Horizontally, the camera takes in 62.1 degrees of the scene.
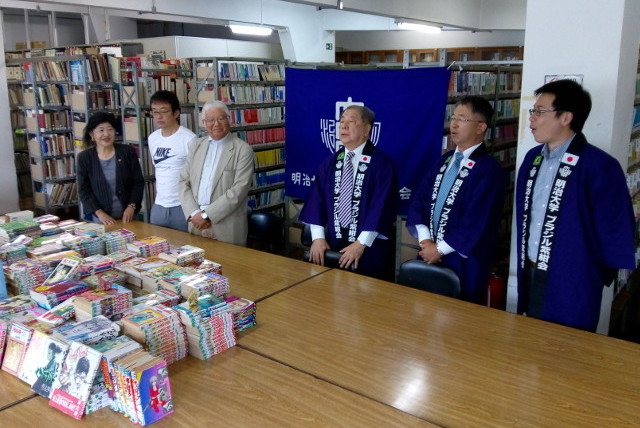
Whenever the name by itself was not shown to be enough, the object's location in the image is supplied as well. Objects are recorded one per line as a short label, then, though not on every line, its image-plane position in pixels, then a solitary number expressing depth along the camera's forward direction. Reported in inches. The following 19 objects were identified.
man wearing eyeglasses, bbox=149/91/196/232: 157.0
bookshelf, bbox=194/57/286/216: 246.1
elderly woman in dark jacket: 154.3
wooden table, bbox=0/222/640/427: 62.3
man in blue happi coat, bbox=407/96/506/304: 115.9
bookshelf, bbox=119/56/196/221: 249.0
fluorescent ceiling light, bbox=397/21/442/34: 450.8
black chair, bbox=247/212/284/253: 154.1
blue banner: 151.0
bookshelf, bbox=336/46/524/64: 497.4
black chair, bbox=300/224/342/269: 126.4
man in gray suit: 142.2
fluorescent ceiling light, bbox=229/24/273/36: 410.4
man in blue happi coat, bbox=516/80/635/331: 96.3
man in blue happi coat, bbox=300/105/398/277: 127.0
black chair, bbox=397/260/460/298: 104.8
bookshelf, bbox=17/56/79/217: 301.9
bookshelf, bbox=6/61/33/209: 380.2
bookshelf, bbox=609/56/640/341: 149.6
